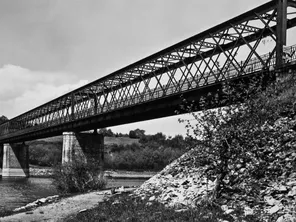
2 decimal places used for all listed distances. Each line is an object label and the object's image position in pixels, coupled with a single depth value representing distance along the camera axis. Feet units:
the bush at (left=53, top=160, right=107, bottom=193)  115.96
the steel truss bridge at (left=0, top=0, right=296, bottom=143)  114.01
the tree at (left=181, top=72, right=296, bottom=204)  49.48
